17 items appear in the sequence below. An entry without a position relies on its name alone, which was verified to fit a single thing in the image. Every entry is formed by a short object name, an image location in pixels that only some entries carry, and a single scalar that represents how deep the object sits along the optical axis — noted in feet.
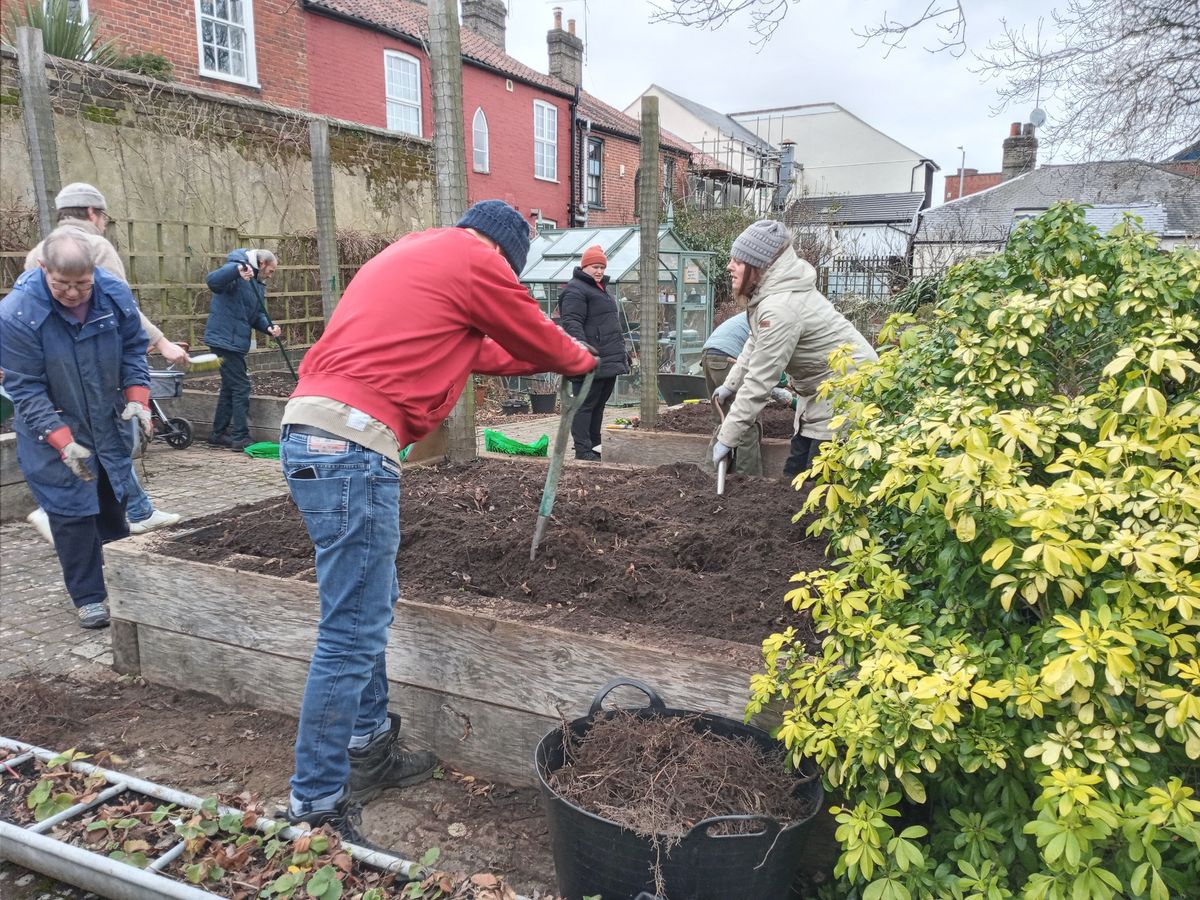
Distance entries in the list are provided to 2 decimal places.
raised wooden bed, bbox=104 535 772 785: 9.04
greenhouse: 44.32
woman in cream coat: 14.58
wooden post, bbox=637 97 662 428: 22.56
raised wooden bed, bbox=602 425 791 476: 20.33
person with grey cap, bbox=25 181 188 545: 17.16
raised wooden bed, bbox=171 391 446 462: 29.43
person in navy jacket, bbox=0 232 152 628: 13.42
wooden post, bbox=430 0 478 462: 16.05
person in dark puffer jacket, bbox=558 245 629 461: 24.81
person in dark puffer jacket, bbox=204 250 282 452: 27.94
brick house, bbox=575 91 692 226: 82.23
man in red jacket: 8.36
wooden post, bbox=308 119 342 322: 28.84
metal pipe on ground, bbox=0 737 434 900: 7.75
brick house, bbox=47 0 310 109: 44.06
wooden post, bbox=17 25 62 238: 22.79
